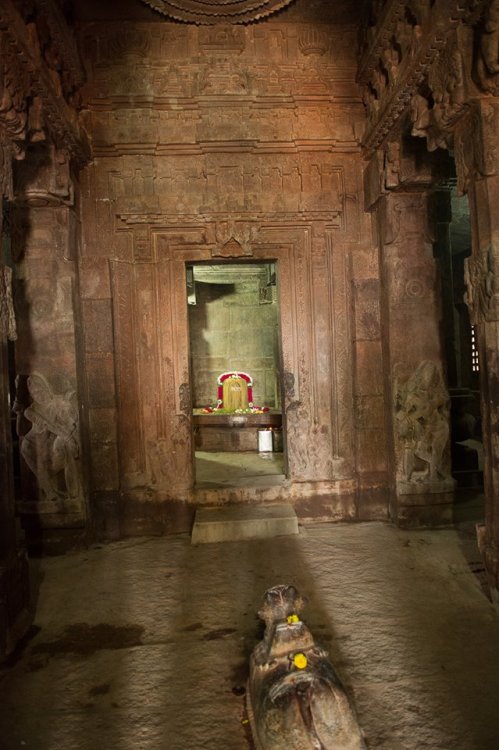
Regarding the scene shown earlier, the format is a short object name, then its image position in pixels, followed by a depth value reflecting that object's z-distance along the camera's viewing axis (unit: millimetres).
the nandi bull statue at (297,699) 2129
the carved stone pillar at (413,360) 5410
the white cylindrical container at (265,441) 8953
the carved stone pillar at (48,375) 5203
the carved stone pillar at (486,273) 3496
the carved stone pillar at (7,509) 3512
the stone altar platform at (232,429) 9711
